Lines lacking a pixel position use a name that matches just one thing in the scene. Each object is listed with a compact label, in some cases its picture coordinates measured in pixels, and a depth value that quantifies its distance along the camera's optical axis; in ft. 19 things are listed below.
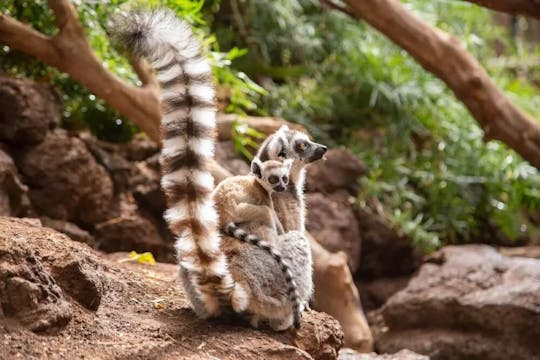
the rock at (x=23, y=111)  37.83
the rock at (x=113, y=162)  42.39
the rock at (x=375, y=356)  32.71
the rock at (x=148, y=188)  43.70
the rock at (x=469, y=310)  40.81
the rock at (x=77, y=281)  22.68
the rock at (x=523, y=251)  52.58
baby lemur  23.38
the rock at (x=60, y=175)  39.11
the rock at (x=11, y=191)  36.01
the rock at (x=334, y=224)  47.88
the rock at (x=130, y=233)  41.19
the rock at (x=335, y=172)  49.78
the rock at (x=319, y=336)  24.77
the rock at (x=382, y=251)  52.65
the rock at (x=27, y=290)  19.93
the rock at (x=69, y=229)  38.78
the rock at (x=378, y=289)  52.12
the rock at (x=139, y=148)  44.41
